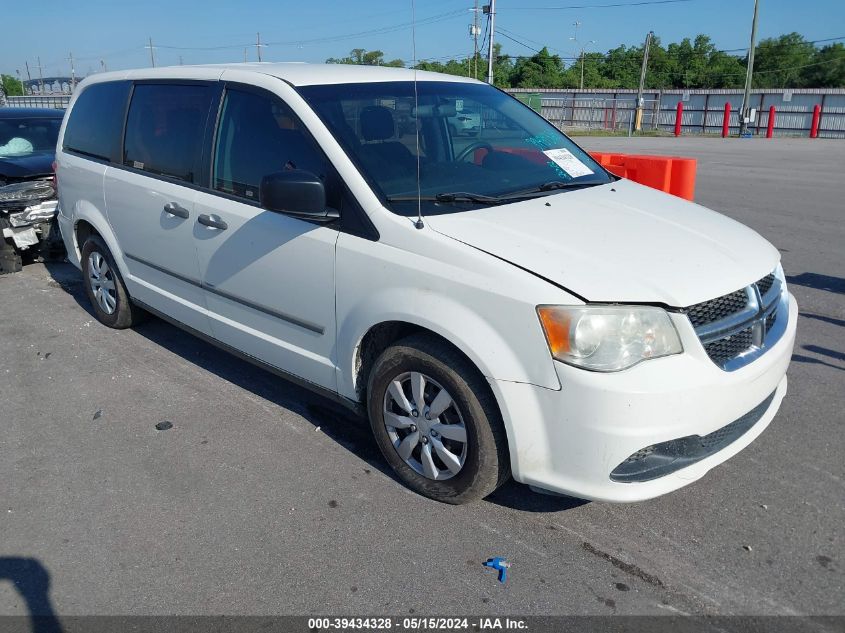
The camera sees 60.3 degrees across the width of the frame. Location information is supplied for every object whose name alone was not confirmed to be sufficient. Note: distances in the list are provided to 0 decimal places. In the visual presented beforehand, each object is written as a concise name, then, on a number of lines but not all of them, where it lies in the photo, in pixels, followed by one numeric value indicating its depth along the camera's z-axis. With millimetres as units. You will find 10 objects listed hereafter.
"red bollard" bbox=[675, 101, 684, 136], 34375
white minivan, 2766
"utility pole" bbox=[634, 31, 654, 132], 36719
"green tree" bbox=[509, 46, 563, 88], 60000
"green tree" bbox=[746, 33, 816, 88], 62969
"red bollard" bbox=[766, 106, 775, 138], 33288
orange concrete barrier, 8445
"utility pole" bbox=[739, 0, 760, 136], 33969
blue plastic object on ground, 2882
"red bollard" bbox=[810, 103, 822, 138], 33094
